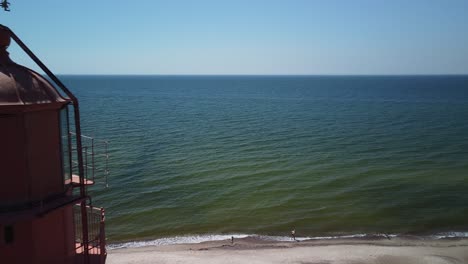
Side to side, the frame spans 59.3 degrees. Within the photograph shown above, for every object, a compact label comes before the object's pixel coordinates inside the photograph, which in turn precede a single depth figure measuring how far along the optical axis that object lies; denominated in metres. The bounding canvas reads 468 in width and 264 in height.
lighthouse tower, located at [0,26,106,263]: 7.33
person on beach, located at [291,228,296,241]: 22.00
